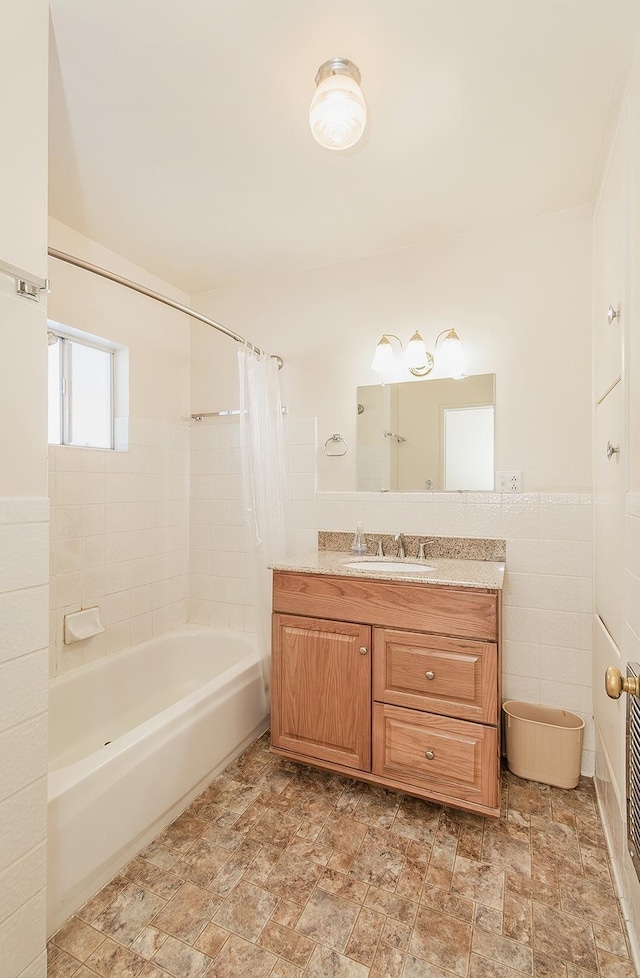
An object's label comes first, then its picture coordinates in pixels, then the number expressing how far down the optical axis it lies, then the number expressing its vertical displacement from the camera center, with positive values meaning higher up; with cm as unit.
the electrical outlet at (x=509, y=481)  211 +4
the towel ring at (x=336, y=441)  248 +26
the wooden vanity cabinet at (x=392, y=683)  163 -73
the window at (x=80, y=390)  221 +50
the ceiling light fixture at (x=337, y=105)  124 +103
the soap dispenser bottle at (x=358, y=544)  235 -27
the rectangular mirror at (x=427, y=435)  219 +27
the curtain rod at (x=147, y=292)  148 +77
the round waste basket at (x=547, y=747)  188 -106
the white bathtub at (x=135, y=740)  136 -99
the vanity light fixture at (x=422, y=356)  216 +64
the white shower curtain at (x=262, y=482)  228 +4
